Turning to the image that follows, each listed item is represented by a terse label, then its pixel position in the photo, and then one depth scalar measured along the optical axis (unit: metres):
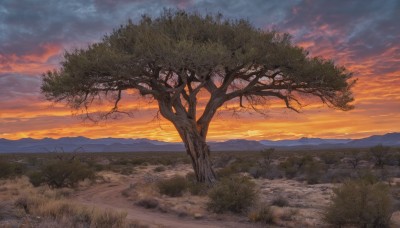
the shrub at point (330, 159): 48.01
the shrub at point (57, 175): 26.44
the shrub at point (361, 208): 12.96
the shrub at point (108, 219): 11.15
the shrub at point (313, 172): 27.42
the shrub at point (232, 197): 16.22
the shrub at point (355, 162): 40.46
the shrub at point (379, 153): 42.50
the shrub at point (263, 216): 14.55
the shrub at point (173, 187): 21.30
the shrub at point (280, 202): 17.81
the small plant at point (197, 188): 20.84
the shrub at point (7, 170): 32.25
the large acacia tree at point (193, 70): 20.31
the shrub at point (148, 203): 18.38
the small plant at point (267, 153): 53.55
